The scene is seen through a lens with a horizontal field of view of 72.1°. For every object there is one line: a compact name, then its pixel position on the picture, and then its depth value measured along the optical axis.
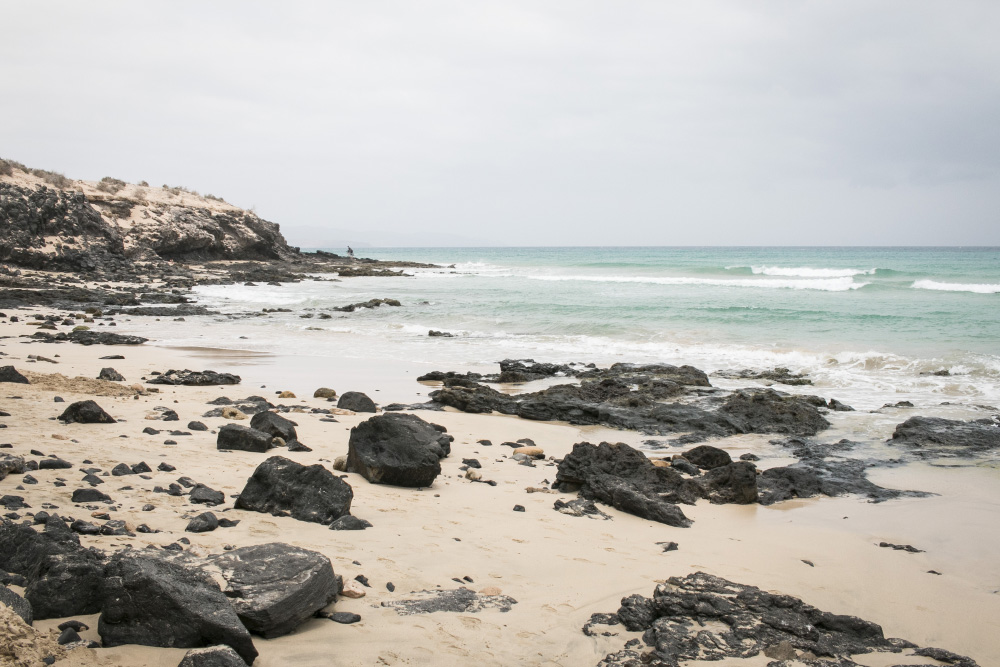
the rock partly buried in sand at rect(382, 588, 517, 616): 3.38
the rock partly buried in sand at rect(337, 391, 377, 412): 8.85
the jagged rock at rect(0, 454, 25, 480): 4.44
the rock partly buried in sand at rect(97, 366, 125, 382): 9.40
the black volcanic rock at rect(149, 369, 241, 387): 9.91
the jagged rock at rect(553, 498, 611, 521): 5.33
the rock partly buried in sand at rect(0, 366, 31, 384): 8.12
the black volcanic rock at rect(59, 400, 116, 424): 6.38
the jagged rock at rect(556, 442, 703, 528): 5.67
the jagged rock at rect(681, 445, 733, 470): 6.93
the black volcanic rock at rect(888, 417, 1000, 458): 7.83
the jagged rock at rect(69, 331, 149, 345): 14.03
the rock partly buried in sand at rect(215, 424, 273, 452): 6.18
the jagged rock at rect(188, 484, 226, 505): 4.51
